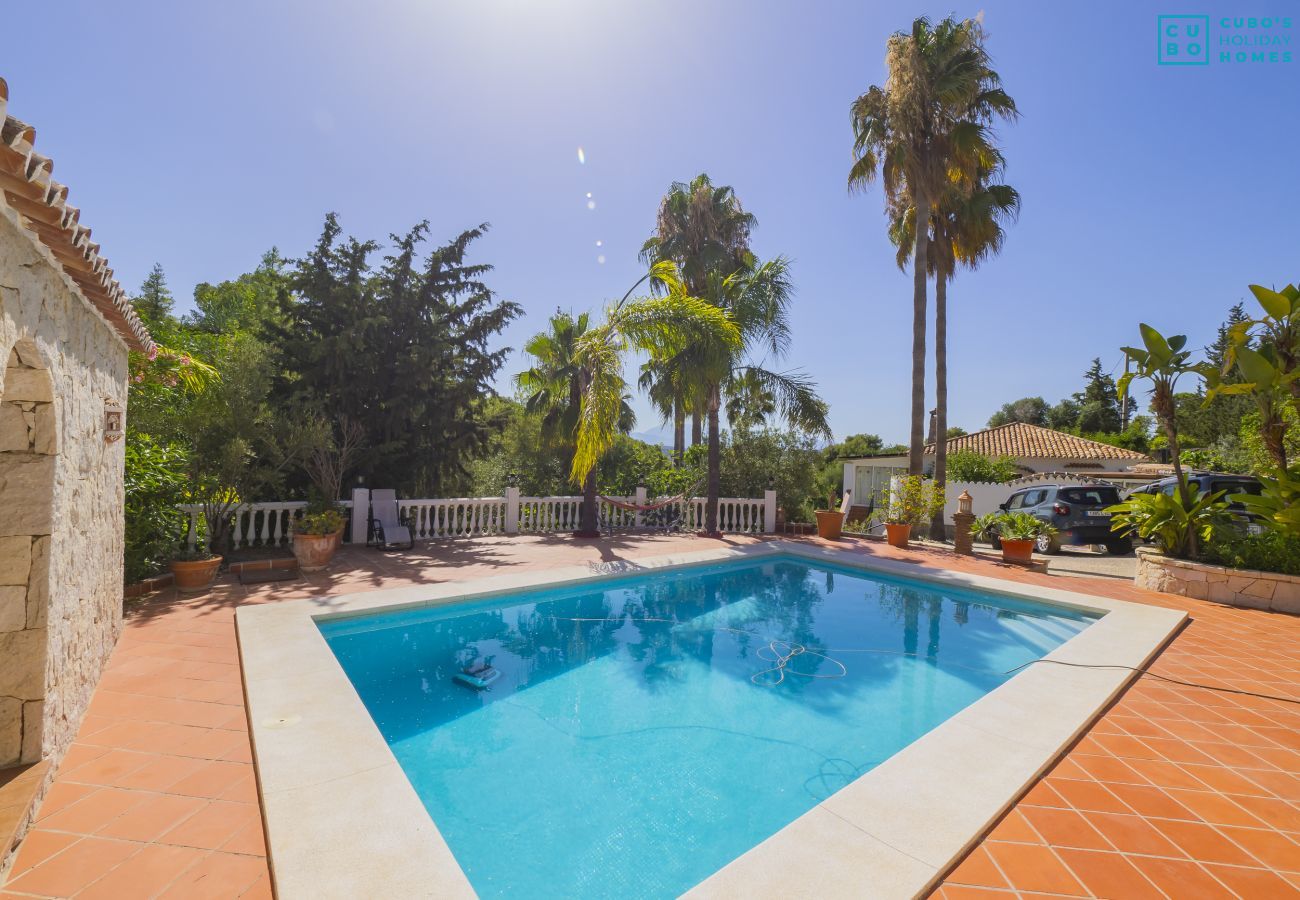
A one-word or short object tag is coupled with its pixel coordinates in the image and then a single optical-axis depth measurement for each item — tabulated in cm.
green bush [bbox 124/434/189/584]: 538
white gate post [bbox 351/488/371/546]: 921
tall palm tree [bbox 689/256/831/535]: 1170
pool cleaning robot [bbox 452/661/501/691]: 463
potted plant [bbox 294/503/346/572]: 714
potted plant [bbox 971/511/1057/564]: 925
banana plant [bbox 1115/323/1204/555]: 743
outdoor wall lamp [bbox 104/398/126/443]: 367
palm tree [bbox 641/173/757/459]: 1296
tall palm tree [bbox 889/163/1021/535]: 1231
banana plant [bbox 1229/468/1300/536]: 639
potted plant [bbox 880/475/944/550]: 1099
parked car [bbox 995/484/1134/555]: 1145
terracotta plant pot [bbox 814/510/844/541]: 1191
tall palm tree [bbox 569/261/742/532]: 931
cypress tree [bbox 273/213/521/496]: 986
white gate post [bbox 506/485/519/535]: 1112
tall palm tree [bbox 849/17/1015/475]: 1119
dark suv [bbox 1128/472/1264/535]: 914
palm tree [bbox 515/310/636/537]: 1113
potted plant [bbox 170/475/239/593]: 595
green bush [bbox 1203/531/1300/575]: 657
